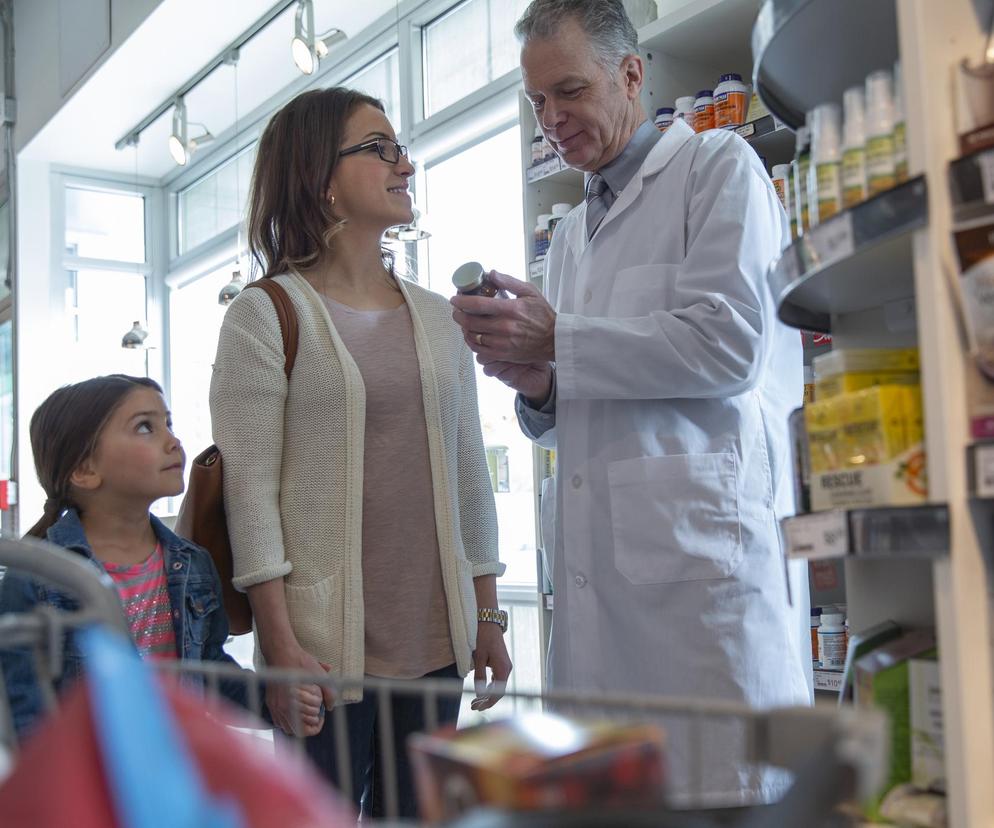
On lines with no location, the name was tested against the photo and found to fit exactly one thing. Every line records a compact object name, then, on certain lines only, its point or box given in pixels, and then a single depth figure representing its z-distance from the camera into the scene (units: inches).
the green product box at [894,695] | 42.0
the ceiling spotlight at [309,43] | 168.2
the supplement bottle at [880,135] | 39.6
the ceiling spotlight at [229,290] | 201.0
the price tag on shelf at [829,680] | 99.2
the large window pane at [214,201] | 288.7
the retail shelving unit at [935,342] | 35.8
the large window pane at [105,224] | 308.5
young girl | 70.8
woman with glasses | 68.0
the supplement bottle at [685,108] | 114.5
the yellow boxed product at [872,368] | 41.5
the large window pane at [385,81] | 223.1
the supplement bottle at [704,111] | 111.8
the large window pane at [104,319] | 302.5
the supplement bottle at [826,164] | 41.9
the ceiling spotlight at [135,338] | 249.6
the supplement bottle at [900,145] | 39.2
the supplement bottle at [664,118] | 113.0
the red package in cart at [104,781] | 22.1
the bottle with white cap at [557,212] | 133.0
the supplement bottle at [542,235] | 132.8
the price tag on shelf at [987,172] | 35.0
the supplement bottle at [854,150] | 40.7
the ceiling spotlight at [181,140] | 219.3
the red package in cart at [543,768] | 21.6
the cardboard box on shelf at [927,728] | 39.9
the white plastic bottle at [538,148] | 134.5
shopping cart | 23.0
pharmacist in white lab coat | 64.5
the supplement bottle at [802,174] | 46.0
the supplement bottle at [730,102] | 109.6
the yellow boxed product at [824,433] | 41.1
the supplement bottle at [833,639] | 99.7
